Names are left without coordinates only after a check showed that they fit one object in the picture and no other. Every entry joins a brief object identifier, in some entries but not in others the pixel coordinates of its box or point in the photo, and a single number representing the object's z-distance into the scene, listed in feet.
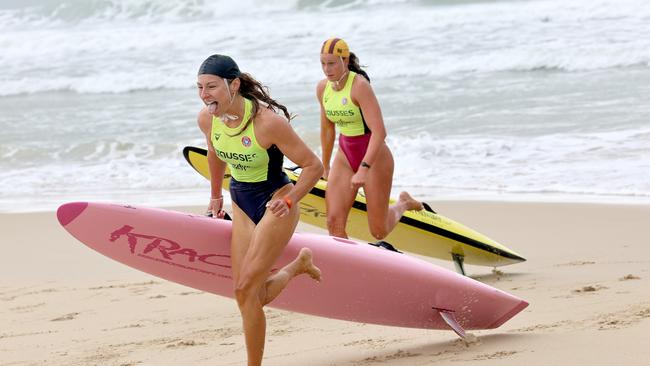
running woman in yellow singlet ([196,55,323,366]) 32.40
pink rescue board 36.81
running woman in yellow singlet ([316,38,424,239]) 45.21
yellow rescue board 53.98
